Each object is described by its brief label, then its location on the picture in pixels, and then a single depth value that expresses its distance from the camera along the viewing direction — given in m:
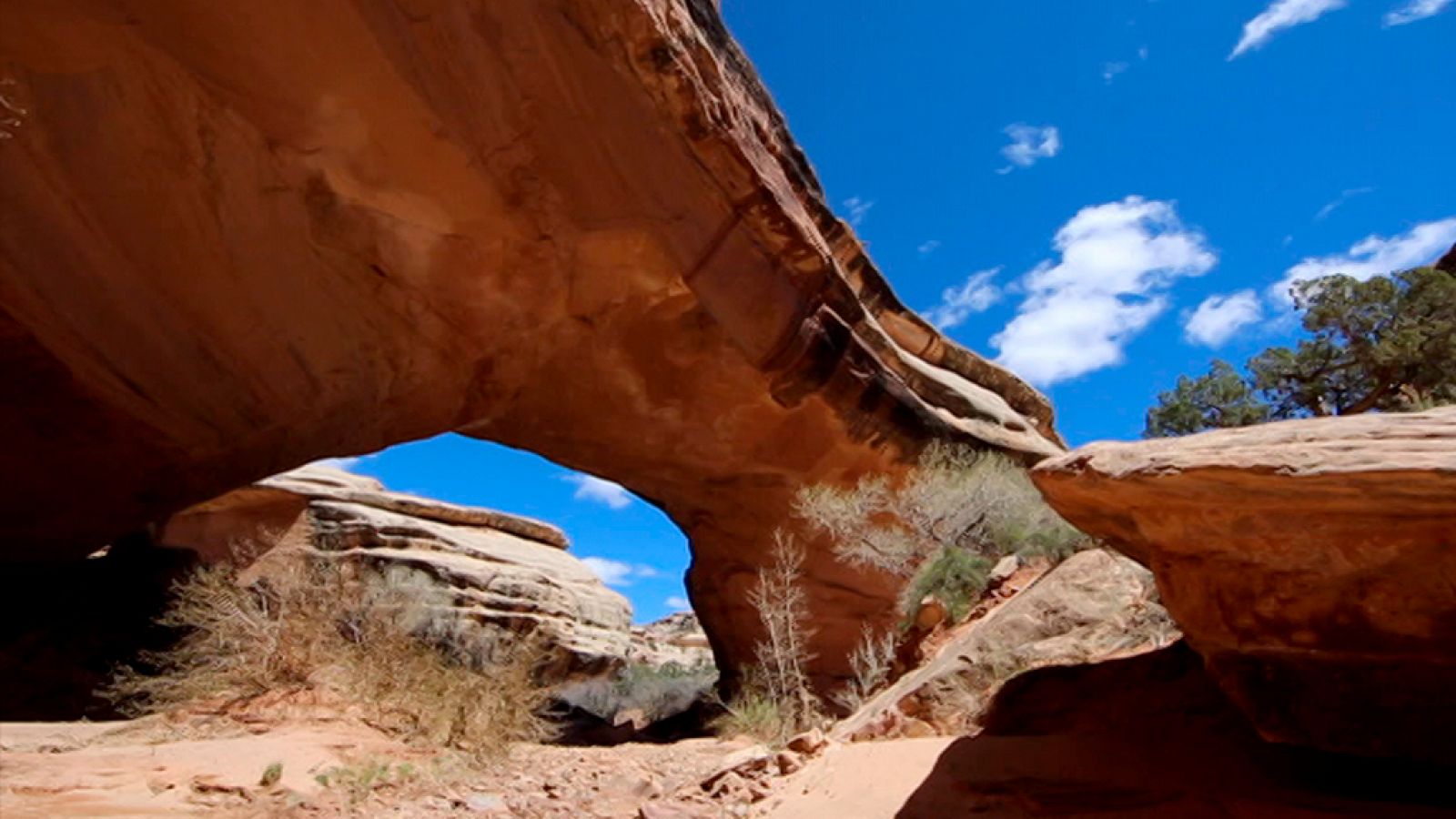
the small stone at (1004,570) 7.96
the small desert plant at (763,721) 6.98
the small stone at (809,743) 4.83
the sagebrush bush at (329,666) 7.16
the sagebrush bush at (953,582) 8.00
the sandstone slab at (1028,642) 5.13
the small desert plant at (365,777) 4.95
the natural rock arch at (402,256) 8.05
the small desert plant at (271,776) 4.86
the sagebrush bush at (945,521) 8.32
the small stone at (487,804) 4.80
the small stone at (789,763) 4.62
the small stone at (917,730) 4.96
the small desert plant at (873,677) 7.39
